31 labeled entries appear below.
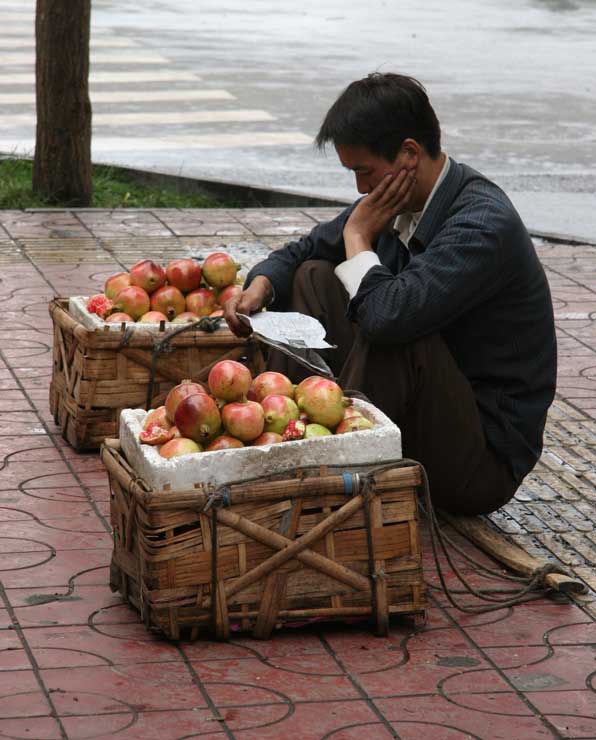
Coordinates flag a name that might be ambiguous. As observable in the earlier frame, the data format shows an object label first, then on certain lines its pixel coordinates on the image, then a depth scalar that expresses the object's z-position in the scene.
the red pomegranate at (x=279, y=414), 7.52
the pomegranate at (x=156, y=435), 7.37
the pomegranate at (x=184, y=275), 10.19
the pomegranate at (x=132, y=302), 9.98
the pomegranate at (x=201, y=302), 10.15
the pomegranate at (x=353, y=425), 7.52
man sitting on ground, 8.05
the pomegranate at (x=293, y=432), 7.41
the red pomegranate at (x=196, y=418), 7.33
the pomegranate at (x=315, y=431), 7.48
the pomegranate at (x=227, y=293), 10.07
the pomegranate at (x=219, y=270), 10.10
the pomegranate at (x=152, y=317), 9.88
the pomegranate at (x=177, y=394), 7.53
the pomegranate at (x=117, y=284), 10.16
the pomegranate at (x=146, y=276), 10.14
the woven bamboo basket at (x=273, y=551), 7.05
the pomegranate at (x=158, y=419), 7.55
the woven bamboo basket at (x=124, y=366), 9.67
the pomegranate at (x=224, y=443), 7.32
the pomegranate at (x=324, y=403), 7.57
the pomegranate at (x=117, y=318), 9.77
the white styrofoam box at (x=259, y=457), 7.13
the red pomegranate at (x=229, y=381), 7.52
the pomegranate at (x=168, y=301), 10.09
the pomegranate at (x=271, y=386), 7.79
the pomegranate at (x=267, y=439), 7.41
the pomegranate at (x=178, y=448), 7.23
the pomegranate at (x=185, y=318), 9.96
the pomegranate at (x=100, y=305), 9.93
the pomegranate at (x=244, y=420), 7.37
